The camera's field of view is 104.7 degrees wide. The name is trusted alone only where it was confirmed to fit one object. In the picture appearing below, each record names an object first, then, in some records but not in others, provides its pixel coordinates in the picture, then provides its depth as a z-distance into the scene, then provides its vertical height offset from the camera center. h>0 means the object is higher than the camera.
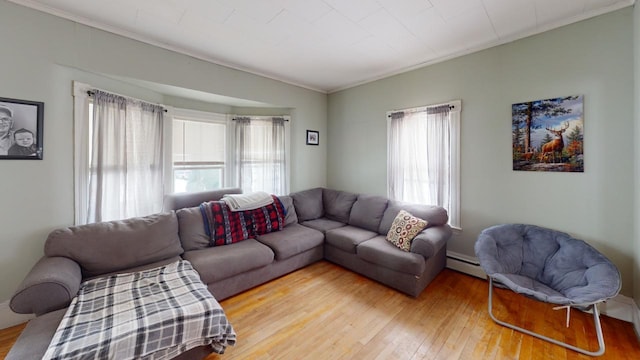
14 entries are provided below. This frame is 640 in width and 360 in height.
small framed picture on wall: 4.32 +0.74
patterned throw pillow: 2.68 -0.57
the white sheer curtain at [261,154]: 3.93 +0.40
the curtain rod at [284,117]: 4.08 +1.02
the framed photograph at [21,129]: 1.98 +0.41
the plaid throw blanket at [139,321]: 1.24 -0.81
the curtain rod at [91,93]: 2.38 +0.84
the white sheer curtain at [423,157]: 3.04 +0.28
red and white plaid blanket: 2.75 -0.52
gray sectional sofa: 1.56 -0.71
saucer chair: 1.72 -0.75
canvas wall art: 2.25 +0.43
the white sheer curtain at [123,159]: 2.49 +0.22
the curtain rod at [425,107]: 2.97 +0.93
